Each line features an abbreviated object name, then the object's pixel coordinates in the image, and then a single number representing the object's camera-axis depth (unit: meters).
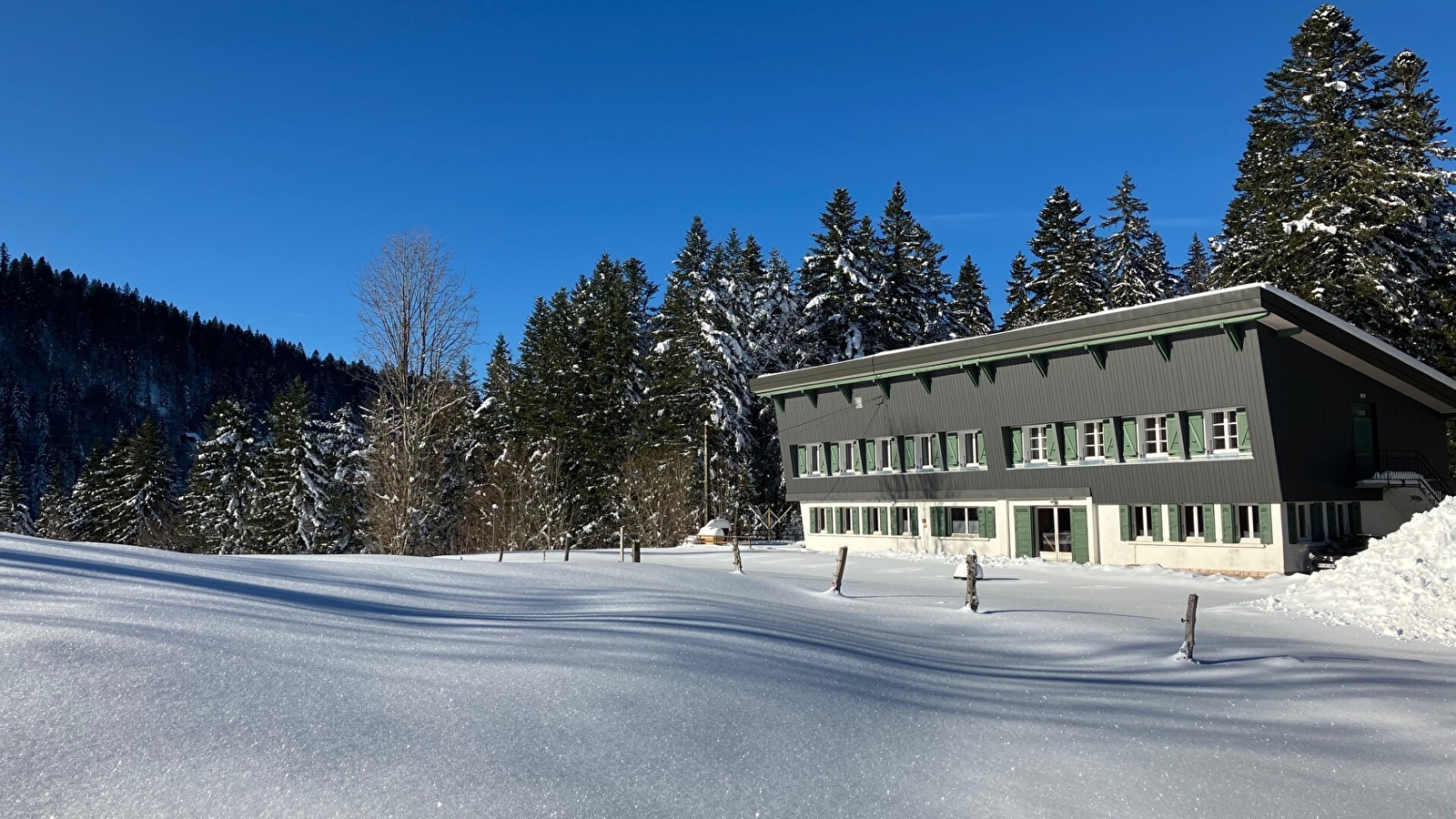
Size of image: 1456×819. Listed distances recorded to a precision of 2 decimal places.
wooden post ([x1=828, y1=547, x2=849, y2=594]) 19.60
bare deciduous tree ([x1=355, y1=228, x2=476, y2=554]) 29.48
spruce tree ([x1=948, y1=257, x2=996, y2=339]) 66.44
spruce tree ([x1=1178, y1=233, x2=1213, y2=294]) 80.62
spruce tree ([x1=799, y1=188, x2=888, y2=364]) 52.94
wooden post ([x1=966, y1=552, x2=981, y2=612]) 17.16
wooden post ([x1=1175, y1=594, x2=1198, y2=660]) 13.36
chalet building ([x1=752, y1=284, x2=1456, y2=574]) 27.73
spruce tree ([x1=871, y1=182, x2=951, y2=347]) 54.16
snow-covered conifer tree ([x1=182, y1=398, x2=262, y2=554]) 53.53
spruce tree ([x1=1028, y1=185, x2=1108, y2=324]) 54.53
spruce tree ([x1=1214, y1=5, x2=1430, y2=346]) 36.00
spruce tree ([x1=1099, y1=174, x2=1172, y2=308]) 55.72
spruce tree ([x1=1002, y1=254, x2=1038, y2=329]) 64.19
